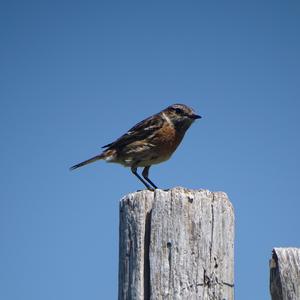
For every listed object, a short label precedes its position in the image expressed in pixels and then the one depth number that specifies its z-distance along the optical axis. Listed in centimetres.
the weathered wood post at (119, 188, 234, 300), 841
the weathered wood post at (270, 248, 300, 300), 818
